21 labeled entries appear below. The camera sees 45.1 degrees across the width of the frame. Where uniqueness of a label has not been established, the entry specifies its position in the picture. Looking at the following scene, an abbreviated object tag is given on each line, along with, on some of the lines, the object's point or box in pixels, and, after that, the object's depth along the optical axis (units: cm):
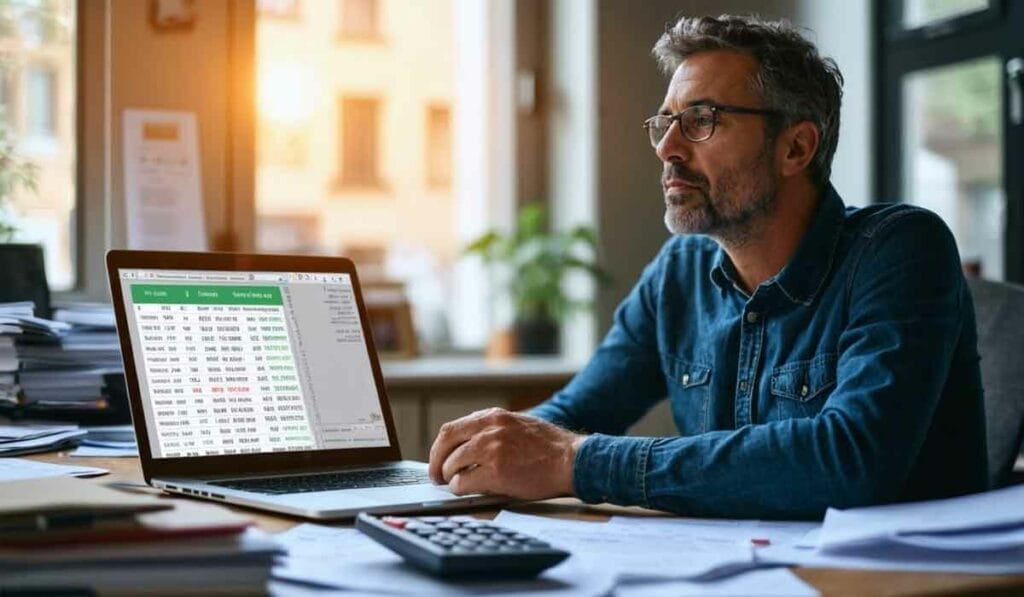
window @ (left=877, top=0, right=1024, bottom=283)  320
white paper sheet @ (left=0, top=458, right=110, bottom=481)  153
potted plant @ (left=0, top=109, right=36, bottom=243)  265
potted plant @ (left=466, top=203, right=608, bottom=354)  374
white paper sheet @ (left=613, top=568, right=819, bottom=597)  94
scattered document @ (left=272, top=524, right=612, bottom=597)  95
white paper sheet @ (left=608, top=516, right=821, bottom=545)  119
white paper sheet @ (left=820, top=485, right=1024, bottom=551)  108
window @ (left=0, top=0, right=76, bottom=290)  284
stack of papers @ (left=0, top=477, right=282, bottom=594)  86
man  133
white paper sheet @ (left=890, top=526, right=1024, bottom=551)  106
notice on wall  265
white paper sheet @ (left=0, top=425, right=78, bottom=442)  181
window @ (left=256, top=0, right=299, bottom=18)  381
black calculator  97
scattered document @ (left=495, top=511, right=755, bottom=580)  101
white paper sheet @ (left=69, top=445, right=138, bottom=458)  179
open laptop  148
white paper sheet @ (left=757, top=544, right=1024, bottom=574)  104
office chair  182
